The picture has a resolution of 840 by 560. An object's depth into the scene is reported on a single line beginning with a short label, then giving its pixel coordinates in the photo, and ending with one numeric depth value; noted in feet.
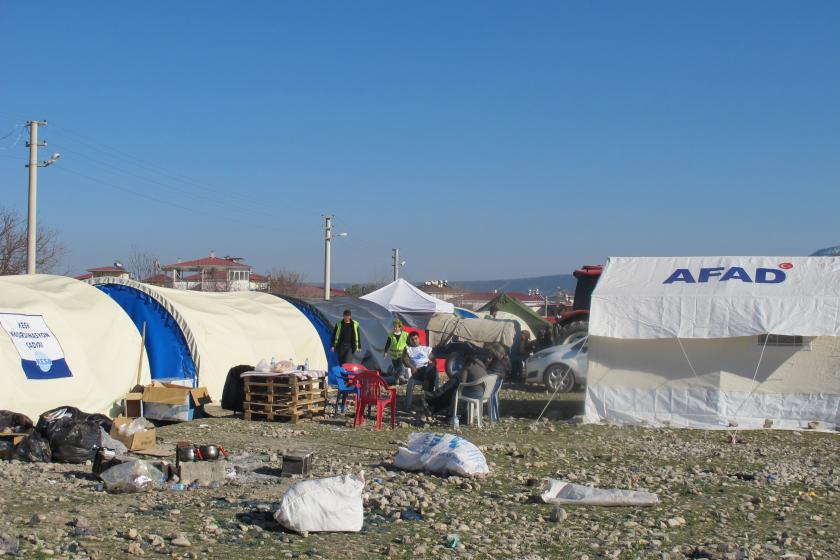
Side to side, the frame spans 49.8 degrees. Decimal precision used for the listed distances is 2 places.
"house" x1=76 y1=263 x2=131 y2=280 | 176.74
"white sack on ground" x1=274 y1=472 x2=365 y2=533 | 23.82
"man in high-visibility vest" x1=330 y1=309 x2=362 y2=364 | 63.41
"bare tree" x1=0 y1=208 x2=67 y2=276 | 120.16
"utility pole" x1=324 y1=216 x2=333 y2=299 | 129.29
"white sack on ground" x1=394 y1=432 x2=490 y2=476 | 32.32
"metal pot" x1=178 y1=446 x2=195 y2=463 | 30.99
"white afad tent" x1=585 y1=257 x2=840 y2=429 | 48.39
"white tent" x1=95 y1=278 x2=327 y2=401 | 52.60
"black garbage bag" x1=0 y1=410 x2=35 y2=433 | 36.56
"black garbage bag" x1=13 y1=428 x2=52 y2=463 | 33.88
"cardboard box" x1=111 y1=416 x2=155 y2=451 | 35.35
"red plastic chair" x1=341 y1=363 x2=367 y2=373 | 50.80
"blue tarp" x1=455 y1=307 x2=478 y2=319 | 103.24
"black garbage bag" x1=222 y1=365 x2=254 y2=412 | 49.96
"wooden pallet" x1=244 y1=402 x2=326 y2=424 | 48.26
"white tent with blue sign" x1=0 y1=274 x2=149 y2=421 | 40.78
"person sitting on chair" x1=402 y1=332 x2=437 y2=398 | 52.06
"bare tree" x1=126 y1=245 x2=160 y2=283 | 189.62
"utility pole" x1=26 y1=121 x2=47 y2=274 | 75.51
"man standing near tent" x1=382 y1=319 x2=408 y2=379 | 60.85
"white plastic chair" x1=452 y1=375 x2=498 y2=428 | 47.55
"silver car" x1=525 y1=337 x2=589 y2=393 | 64.75
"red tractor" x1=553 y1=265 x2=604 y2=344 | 75.31
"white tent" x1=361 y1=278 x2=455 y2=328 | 92.42
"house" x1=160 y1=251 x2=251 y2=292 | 204.03
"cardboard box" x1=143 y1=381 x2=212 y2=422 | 45.96
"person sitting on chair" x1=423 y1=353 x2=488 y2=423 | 47.83
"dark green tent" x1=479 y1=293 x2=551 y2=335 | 110.63
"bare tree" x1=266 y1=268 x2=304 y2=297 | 216.33
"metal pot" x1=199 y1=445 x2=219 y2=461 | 32.37
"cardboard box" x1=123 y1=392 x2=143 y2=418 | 45.73
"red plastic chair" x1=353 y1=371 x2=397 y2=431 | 47.44
